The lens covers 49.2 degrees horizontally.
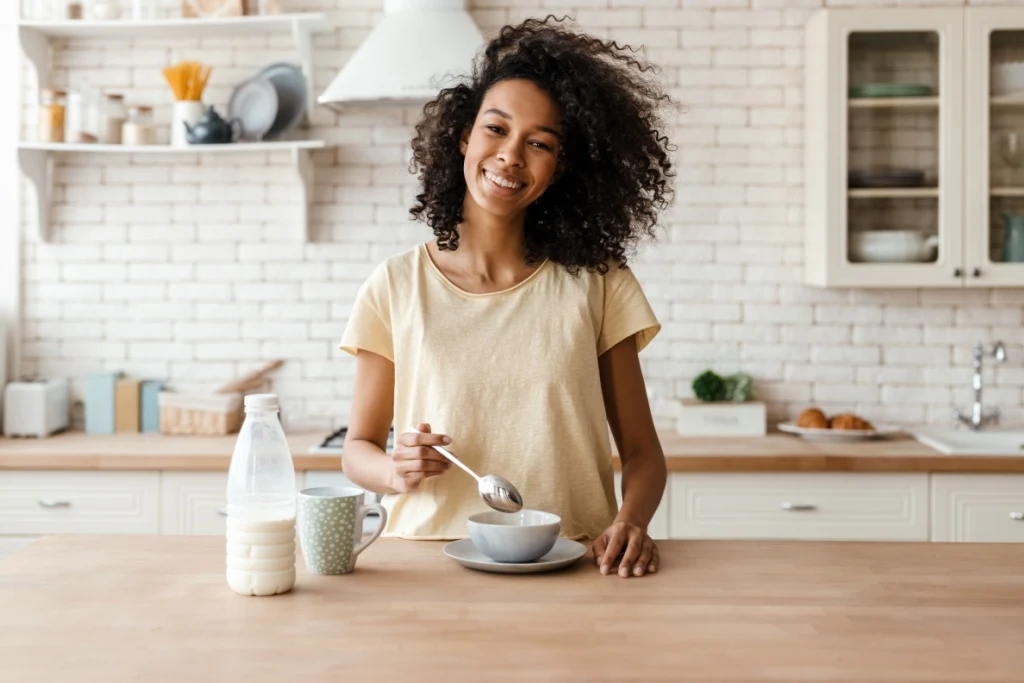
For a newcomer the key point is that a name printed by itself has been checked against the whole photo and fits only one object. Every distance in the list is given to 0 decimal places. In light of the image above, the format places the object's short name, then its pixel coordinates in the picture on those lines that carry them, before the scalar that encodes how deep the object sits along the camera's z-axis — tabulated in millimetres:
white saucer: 1737
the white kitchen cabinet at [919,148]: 3766
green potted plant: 3914
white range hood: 3562
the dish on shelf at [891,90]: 3801
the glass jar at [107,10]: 3943
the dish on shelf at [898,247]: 3803
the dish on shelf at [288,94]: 4027
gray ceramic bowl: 1737
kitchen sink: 3885
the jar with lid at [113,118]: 3980
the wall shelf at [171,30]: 3896
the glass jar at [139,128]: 3957
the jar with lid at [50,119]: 3920
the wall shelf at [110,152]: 3877
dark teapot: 3867
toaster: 3893
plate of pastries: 3812
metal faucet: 4039
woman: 2062
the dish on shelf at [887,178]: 3807
